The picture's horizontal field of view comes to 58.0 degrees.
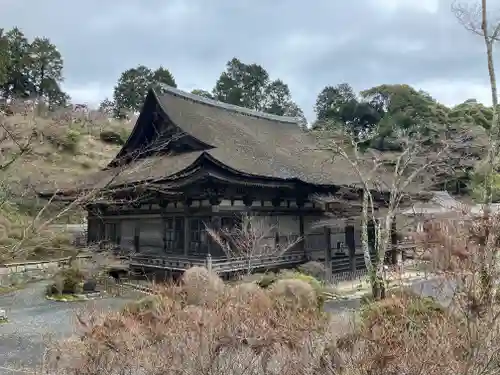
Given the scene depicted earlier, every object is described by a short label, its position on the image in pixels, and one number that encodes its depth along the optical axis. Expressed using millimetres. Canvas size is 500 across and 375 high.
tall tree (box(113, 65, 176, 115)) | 56091
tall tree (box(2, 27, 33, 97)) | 42531
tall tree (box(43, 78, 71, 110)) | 46569
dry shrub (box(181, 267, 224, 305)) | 6906
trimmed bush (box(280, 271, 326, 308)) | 10784
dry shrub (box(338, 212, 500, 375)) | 4027
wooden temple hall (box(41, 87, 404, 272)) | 16469
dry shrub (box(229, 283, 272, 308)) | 6469
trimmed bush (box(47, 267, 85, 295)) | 15976
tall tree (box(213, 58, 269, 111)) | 64500
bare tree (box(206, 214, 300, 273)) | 16047
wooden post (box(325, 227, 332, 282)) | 17975
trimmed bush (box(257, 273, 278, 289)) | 13953
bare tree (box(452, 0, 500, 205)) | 9596
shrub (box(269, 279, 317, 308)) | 8914
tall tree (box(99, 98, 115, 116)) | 47000
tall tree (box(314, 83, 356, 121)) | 55438
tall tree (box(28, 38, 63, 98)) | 45594
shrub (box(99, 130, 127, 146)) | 41631
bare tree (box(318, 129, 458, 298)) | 11488
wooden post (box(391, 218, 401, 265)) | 19250
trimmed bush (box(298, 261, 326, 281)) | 16844
